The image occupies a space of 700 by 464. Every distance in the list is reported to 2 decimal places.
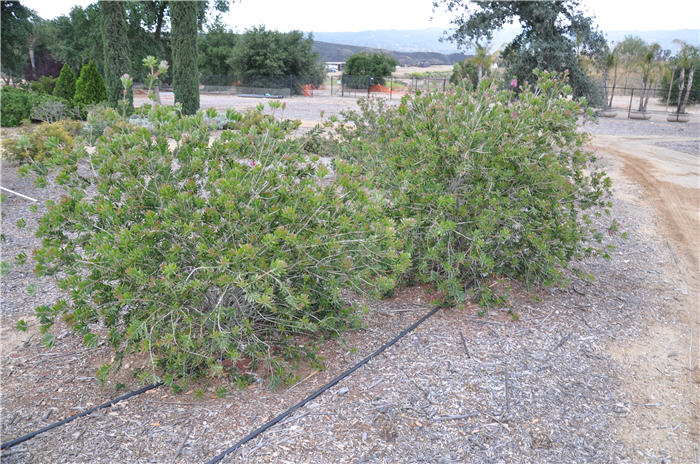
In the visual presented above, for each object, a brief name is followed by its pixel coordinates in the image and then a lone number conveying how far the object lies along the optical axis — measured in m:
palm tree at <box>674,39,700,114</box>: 22.12
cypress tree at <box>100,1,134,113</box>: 15.36
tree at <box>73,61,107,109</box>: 16.03
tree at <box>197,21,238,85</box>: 36.38
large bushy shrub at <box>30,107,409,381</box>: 2.62
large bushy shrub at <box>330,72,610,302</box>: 3.96
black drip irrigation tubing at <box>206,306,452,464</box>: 2.51
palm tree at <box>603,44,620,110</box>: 23.61
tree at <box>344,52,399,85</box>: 39.62
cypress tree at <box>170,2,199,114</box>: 15.36
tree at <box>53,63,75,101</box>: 17.39
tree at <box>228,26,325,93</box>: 33.59
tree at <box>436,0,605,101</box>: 15.80
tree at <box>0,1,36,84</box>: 16.70
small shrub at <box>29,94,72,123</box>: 13.45
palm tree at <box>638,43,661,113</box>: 24.37
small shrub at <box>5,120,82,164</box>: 7.70
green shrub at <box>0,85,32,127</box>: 14.23
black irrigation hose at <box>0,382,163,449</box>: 2.55
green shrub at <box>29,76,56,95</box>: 19.96
